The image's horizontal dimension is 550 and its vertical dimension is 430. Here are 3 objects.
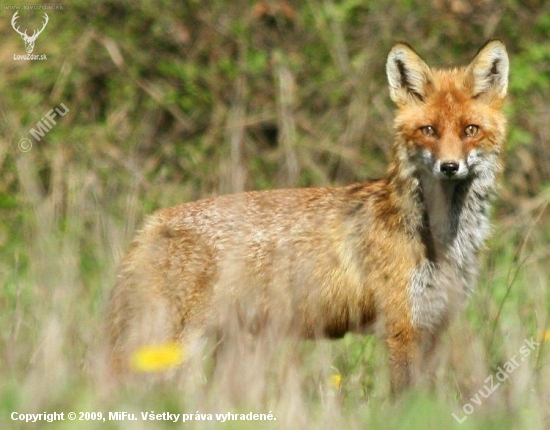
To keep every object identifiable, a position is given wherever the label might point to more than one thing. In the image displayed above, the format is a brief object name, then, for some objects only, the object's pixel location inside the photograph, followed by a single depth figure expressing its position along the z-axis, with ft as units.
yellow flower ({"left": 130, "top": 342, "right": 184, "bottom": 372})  27.96
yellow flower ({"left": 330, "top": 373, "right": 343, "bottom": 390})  35.29
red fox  38.34
